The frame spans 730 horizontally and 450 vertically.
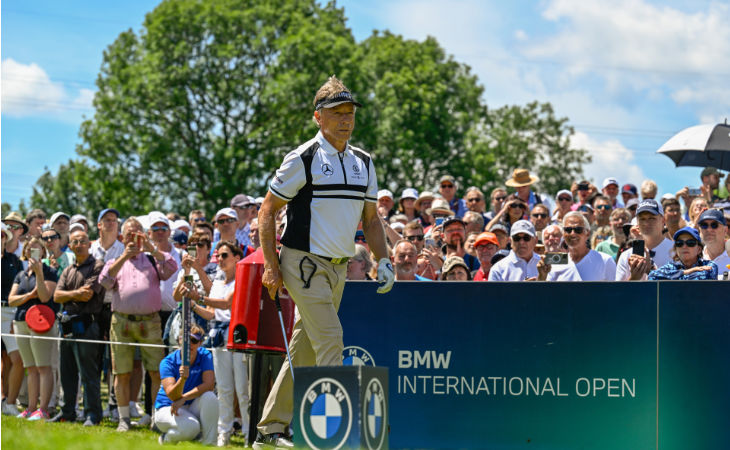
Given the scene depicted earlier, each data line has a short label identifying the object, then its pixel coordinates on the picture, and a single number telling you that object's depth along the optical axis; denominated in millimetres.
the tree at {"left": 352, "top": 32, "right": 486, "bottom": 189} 51656
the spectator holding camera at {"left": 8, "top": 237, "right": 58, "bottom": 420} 12406
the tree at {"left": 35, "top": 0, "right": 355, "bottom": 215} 46625
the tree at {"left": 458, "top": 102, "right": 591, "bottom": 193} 63031
